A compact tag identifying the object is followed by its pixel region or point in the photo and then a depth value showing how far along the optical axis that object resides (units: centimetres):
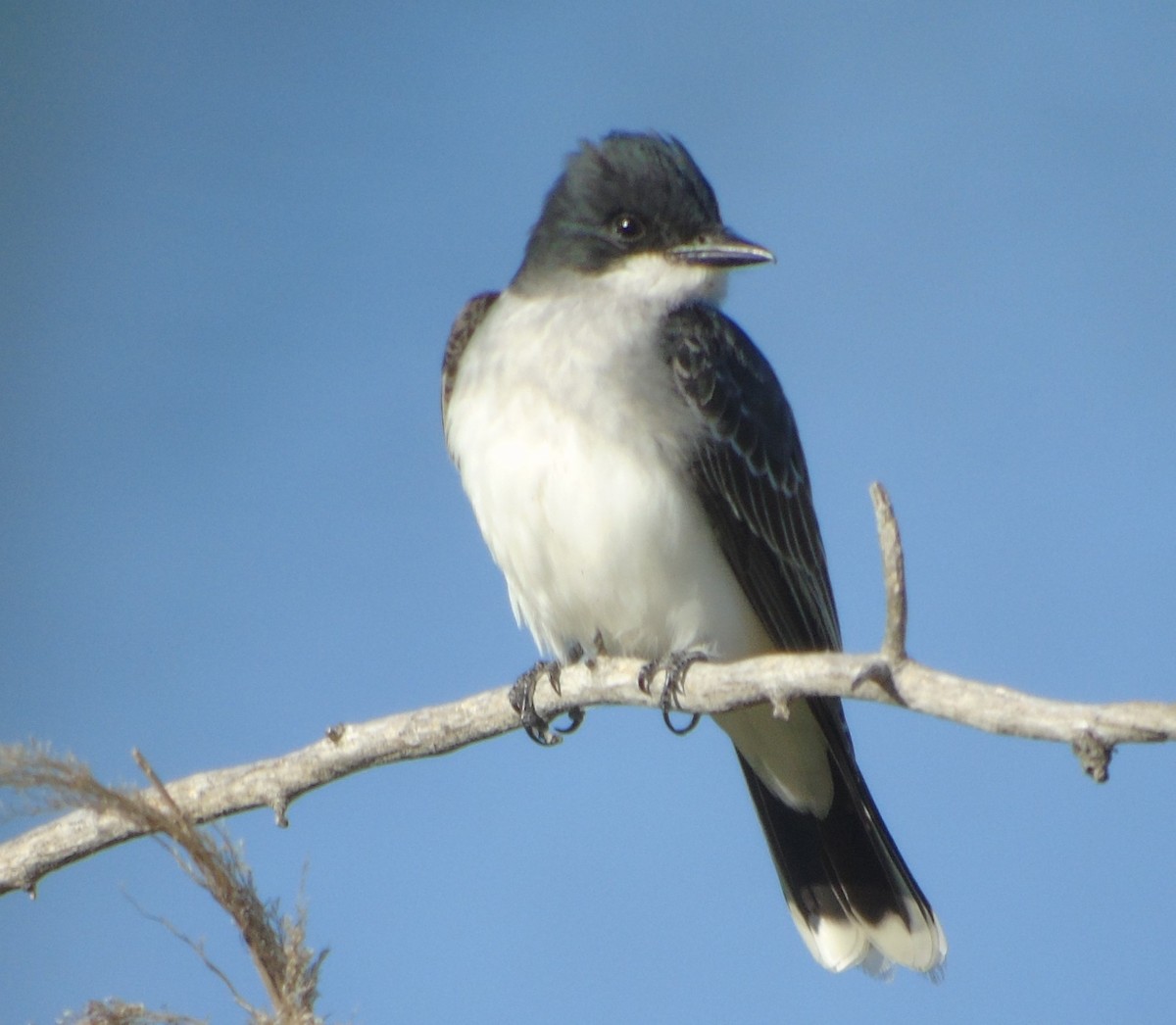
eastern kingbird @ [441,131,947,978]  829
